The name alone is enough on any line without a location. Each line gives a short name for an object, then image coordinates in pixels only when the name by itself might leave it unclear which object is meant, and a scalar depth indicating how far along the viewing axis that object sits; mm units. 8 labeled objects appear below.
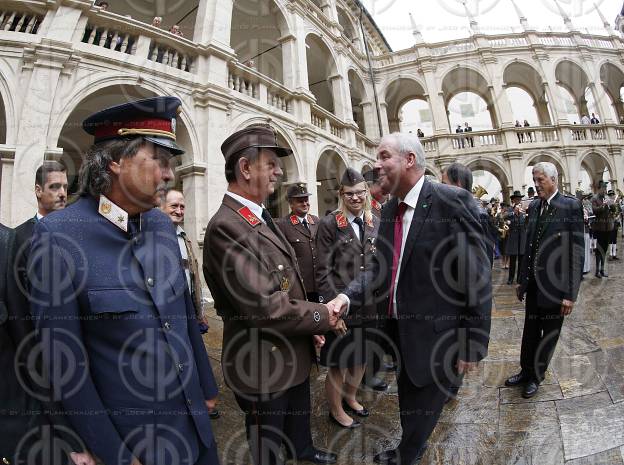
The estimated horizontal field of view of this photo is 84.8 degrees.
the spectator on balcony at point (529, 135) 18984
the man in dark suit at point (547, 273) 3025
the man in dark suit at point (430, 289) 1982
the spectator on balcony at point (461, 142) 19297
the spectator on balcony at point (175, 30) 8442
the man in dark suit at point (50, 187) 2584
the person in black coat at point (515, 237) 7338
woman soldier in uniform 2863
